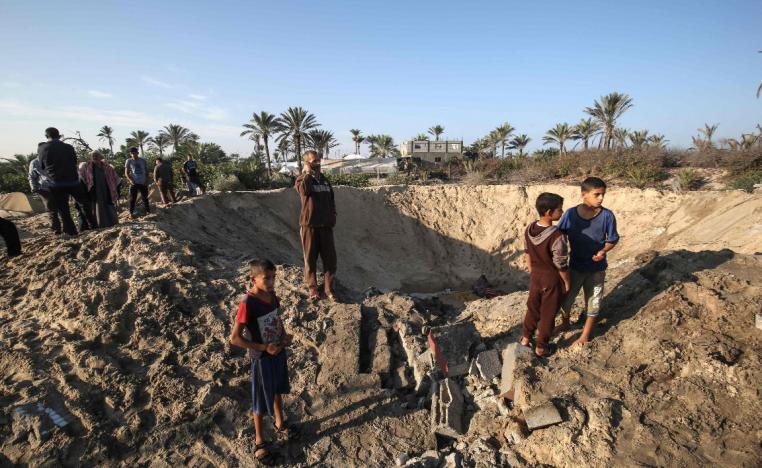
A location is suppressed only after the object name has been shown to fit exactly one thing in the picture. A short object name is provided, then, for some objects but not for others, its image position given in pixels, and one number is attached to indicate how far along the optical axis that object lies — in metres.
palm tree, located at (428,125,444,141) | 48.28
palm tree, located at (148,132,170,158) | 39.69
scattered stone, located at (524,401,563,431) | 2.83
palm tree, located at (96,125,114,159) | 48.97
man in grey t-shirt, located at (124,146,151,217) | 7.29
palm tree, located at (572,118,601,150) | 29.16
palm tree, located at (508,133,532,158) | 38.59
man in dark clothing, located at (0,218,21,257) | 5.82
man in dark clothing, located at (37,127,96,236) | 5.86
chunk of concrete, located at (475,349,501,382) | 3.64
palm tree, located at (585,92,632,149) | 24.62
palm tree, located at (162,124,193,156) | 38.97
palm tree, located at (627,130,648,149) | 23.47
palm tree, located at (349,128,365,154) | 52.16
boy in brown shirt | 3.22
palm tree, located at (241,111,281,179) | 26.50
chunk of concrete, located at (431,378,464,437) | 3.24
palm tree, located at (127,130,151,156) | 39.47
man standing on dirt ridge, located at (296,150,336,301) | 4.71
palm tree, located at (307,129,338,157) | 28.52
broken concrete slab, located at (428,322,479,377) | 3.84
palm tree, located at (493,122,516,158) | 36.81
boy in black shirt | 2.84
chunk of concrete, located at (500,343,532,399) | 3.35
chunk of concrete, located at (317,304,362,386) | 3.87
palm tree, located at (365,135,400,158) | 49.09
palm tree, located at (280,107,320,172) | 25.92
